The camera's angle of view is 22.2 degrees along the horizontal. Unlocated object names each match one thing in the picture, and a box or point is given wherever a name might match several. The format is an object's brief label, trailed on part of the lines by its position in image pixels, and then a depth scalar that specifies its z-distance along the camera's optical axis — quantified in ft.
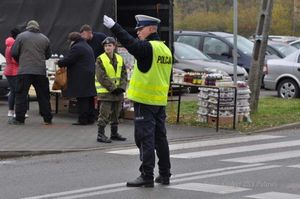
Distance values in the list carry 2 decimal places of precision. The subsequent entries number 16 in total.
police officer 28.27
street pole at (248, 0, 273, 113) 52.16
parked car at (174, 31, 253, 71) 77.05
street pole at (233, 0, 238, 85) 46.98
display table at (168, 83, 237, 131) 46.50
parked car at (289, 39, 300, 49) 95.67
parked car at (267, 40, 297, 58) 85.09
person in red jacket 47.80
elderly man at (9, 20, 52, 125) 45.88
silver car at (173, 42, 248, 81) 67.72
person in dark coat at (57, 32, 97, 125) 46.98
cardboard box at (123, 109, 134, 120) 50.16
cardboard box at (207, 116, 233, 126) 47.75
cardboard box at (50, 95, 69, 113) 52.65
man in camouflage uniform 40.68
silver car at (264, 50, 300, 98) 66.33
